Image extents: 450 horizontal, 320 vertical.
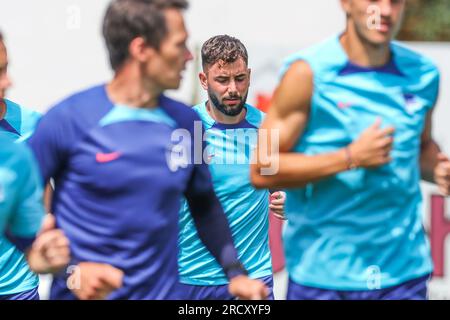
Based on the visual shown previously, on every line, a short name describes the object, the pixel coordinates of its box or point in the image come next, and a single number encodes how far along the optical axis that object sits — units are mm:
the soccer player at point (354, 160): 8656
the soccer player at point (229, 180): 12664
